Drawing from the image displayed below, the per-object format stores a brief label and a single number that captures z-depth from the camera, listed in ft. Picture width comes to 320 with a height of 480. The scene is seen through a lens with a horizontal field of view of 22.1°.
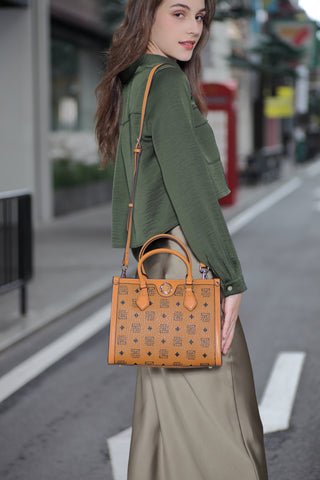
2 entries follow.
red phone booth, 57.31
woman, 7.63
